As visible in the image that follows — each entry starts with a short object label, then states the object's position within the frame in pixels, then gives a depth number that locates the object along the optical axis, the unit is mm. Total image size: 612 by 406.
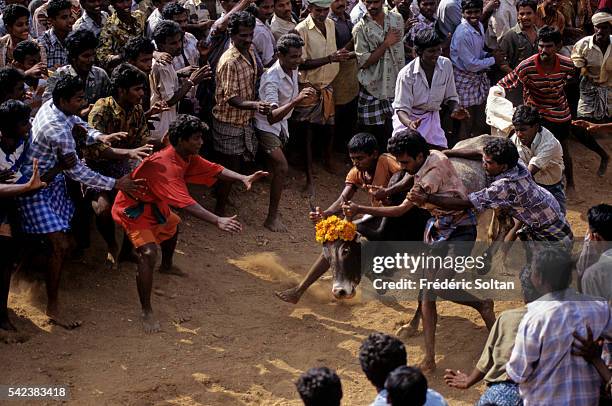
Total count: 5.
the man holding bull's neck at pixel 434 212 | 8266
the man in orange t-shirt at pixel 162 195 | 8633
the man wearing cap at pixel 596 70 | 12445
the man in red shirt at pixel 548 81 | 11438
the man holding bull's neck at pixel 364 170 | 8930
